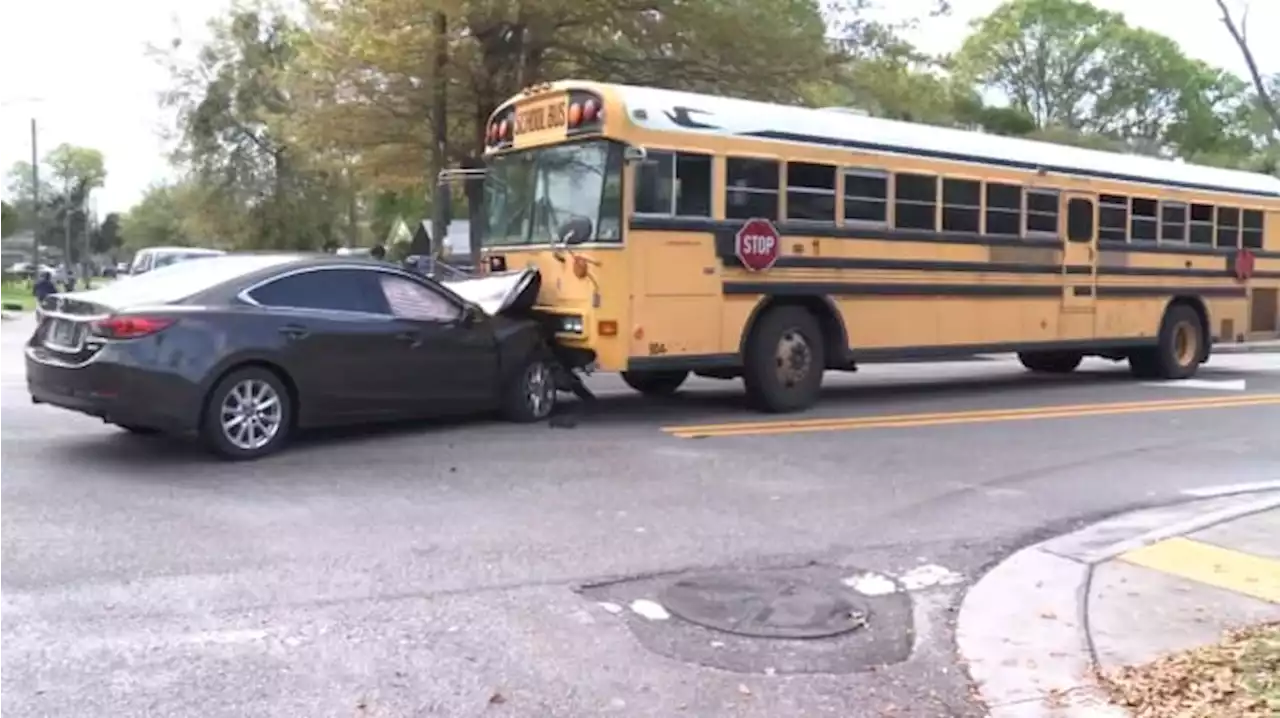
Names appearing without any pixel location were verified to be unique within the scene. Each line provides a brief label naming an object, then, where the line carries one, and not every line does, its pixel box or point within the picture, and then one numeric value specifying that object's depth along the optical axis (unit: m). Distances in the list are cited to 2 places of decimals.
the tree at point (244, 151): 46.50
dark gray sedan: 8.35
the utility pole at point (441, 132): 20.98
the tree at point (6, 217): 53.31
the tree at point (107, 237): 121.62
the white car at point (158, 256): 25.39
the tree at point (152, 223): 74.08
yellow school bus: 11.02
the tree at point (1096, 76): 62.31
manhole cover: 5.52
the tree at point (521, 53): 20.78
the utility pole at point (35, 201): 60.75
